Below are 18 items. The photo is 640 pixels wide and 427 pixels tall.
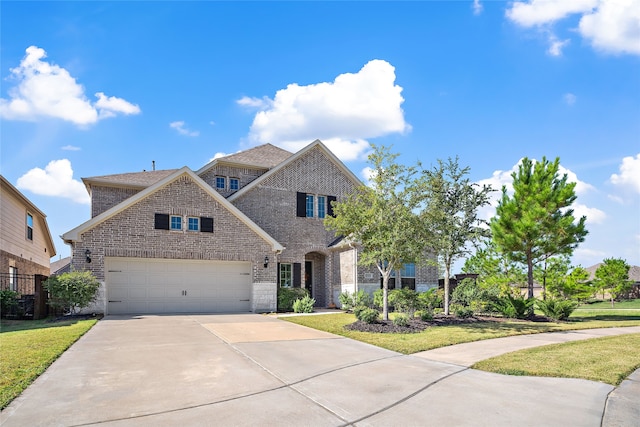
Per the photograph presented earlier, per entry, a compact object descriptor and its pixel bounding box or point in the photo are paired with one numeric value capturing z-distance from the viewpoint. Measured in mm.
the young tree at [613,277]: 33688
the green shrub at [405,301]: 16891
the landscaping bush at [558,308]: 17391
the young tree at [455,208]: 17531
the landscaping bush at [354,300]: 20262
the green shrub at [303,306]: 19375
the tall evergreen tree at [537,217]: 18703
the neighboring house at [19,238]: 19562
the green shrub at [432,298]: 17047
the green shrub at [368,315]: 13727
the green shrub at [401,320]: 13377
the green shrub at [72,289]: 15125
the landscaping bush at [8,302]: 15297
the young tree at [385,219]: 13898
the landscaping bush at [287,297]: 20250
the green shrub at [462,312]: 16656
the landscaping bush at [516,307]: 17469
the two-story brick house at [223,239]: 17438
